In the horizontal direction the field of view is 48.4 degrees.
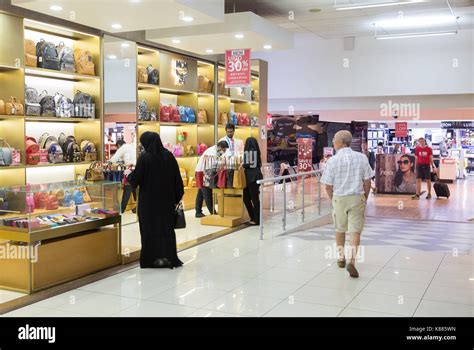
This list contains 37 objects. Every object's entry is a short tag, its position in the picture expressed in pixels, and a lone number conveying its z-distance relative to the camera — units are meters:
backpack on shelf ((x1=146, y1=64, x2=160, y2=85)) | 9.04
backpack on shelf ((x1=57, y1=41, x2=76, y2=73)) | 7.16
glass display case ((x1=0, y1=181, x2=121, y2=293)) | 4.81
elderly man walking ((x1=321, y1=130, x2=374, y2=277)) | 5.29
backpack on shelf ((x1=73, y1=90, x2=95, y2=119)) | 7.46
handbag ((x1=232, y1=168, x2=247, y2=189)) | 8.21
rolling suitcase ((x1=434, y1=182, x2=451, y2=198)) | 13.86
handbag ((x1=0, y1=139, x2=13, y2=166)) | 6.27
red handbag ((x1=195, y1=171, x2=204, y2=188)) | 8.65
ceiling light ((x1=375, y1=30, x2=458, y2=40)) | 11.27
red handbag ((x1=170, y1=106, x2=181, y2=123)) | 9.77
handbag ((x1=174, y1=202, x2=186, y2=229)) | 5.80
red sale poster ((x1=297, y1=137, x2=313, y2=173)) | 15.20
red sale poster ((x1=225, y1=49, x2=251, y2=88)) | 9.17
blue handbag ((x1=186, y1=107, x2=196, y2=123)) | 10.20
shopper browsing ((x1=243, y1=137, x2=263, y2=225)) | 8.27
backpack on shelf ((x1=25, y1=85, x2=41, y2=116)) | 6.66
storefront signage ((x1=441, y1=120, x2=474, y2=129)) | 22.50
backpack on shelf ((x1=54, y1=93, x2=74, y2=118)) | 7.14
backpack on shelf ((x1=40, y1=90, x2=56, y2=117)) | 6.93
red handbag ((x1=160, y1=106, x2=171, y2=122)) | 9.50
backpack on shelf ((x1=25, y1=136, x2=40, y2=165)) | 6.70
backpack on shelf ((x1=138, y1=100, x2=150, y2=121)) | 8.86
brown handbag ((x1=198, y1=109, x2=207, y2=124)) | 10.58
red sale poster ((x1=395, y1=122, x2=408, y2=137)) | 18.62
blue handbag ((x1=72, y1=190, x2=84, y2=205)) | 5.36
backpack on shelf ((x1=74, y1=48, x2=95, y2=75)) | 7.40
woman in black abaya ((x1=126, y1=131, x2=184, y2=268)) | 5.59
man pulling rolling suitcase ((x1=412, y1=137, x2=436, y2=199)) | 13.99
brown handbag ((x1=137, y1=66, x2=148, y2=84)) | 8.78
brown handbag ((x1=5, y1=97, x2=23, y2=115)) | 6.40
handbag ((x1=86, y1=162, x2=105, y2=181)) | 7.56
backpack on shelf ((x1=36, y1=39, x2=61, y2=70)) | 6.82
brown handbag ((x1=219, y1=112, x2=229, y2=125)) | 11.16
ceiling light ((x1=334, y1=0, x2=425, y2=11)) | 8.96
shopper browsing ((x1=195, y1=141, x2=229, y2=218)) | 8.70
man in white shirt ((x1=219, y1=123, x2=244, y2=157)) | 8.86
